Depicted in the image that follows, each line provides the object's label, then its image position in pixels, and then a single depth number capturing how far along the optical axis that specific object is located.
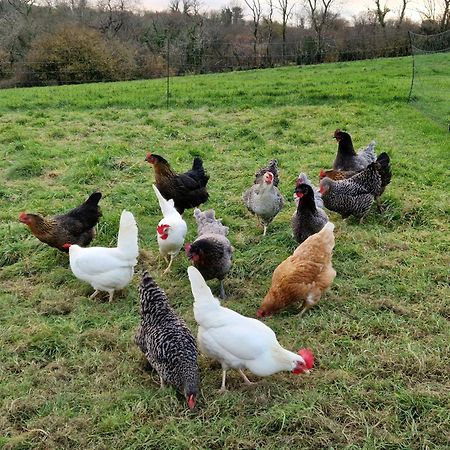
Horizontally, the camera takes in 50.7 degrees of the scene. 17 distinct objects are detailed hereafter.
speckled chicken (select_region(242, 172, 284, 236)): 5.19
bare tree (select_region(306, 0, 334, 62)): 27.92
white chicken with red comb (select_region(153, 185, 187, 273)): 4.59
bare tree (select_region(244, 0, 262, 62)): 31.74
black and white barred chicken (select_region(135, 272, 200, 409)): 2.96
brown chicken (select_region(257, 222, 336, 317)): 3.83
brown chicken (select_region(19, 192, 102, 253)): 4.79
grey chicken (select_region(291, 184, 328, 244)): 4.70
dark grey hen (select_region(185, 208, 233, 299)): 3.97
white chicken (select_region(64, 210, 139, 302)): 4.05
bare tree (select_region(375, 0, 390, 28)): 30.76
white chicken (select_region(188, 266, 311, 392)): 3.02
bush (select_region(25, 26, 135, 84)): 20.80
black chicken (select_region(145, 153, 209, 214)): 5.79
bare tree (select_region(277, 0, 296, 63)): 31.15
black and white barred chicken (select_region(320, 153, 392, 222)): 5.42
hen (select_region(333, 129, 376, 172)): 6.32
